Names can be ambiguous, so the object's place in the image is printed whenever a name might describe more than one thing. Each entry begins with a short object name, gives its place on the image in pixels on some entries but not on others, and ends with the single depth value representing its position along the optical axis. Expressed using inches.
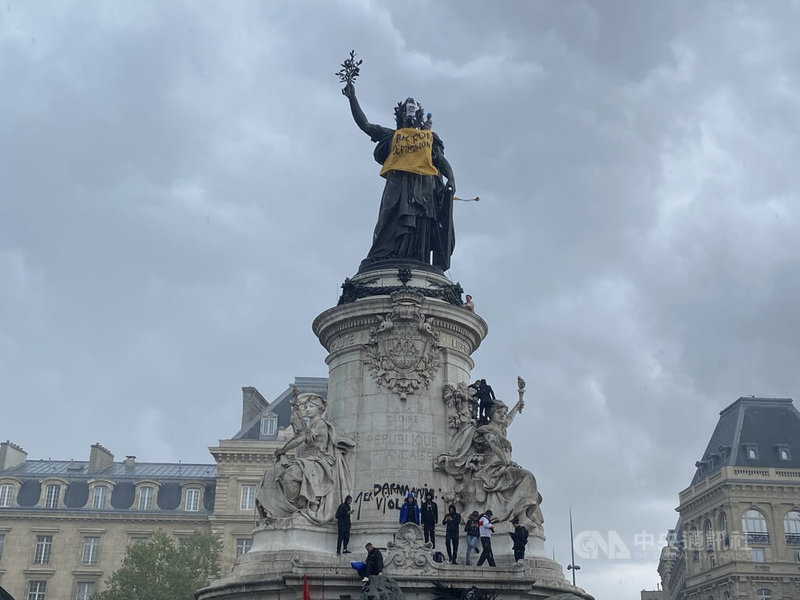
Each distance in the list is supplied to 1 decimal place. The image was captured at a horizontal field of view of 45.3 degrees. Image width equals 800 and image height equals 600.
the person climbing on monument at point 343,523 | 897.5
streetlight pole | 1327.3
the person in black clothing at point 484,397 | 1013.2
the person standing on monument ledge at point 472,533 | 887.7
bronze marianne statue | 1146.0
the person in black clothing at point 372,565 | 817.5
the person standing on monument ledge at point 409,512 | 900.0
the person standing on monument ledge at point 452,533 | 893.2
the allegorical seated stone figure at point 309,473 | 925.8
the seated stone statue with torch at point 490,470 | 933.2
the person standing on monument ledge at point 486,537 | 875.9
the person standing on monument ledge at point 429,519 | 898.7
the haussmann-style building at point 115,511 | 2573.8
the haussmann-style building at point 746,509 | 2810.0
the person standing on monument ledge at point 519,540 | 871.7
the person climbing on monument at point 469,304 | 1106.1
